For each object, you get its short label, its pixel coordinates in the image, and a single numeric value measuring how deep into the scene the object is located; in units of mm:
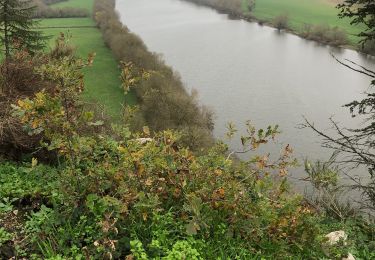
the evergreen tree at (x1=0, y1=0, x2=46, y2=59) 22844
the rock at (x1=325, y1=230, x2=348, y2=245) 5765
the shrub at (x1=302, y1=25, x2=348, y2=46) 53938
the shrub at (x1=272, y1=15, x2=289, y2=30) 64875
